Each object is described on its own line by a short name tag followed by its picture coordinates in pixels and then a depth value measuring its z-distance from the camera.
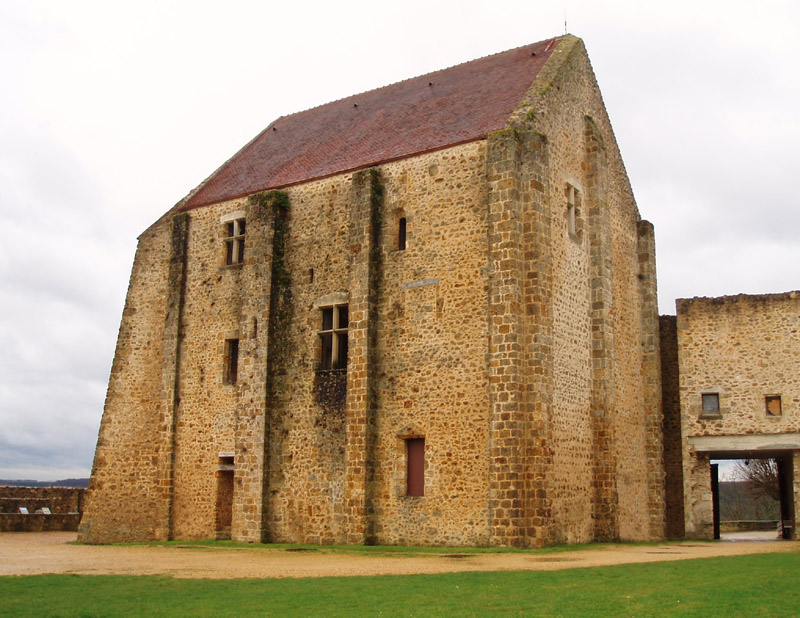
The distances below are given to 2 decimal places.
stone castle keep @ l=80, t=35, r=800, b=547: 17.20
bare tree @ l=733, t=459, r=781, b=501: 38.68
